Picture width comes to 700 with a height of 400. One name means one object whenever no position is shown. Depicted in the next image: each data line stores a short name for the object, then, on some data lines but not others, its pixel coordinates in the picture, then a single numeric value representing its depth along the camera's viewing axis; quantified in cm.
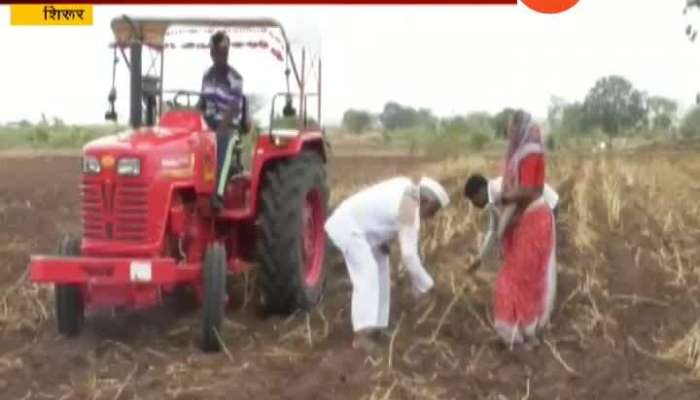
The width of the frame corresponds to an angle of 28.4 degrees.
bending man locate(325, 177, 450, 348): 906
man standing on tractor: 1007
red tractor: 912
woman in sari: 918
